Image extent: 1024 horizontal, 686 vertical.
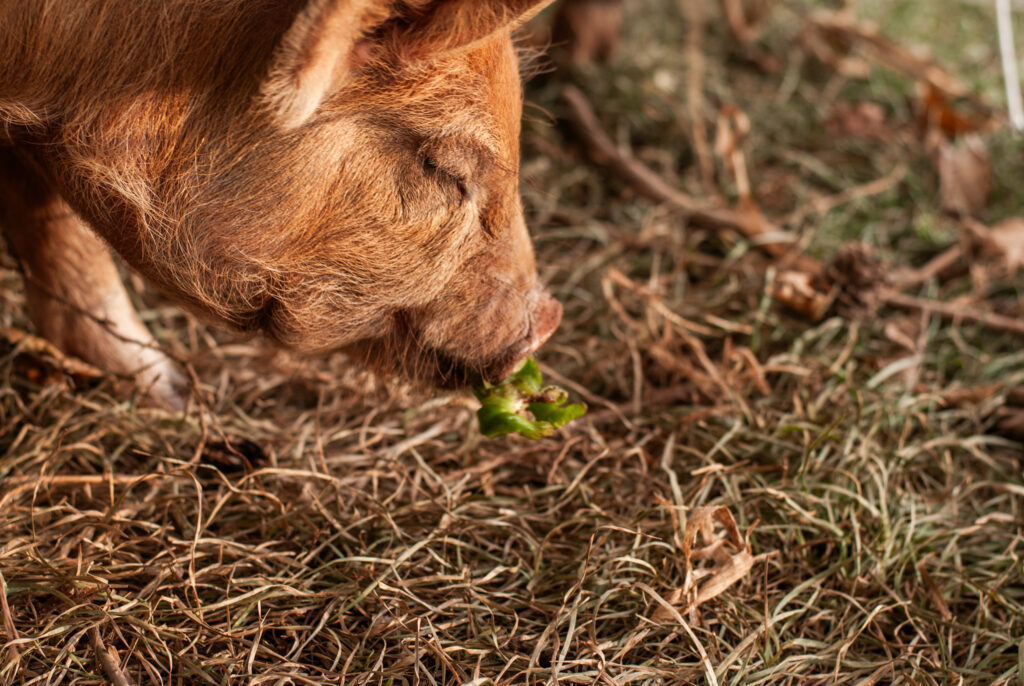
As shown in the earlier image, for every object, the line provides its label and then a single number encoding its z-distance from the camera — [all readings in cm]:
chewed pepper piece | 194
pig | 150
